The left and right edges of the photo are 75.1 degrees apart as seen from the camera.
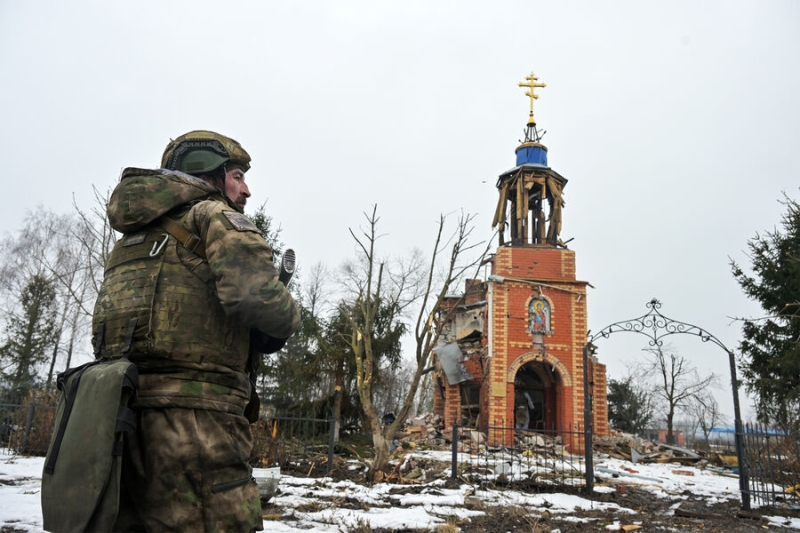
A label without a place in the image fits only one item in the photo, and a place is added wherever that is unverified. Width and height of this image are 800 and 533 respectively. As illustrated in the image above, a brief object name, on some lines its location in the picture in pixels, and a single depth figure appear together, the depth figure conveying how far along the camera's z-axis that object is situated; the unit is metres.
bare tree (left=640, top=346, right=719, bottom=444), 29.92
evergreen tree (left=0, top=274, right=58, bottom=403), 22.94
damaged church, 20.06
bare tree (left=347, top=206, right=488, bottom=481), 10.67
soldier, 1.91
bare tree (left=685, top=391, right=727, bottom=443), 36.82
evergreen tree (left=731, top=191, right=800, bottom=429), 16.78
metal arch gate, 9.18
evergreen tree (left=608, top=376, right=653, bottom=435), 33.84
